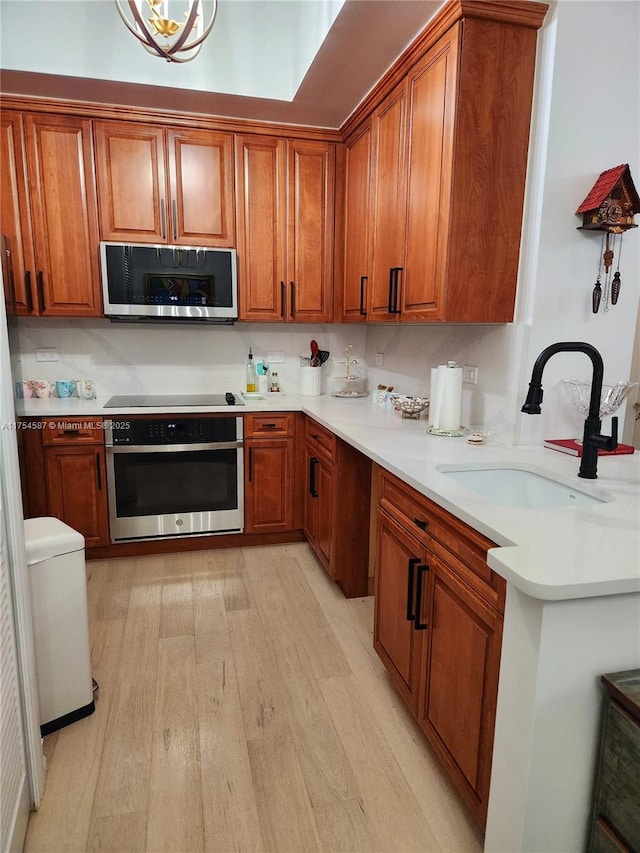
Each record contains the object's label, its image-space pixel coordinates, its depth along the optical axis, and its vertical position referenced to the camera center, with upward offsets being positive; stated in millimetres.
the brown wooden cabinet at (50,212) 2883 +639
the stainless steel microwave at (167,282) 3041 +280
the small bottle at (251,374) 3586 -276
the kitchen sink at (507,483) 1815 -505
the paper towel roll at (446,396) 2252 -255
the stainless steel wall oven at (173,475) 3033 -831
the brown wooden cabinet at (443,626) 1323 -832
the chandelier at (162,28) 1645 +959
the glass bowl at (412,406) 2598 -340
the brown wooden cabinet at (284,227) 3213 +643
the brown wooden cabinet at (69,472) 2900 -781
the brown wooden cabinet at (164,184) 3006 +838
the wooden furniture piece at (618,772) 1028 -853
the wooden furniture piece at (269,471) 3189 -831
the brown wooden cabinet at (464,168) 1938 +643
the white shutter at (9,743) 1229 -998
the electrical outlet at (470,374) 2420 -174
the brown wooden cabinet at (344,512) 2615 -886
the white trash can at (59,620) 1734 -952
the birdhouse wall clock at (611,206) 1912 +477
